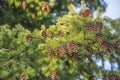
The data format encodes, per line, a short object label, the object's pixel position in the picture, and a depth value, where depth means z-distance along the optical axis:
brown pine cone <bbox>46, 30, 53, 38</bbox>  7.87
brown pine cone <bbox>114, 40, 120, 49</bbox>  7.30
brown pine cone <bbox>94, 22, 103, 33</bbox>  7.23
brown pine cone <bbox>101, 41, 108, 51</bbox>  7.17
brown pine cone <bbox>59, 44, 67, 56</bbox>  6.97
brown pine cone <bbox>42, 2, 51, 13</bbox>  13.10
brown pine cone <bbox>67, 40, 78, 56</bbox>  6.93
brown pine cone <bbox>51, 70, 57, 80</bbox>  7.18
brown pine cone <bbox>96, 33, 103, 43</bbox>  7.17
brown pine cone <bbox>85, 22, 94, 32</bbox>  7.23
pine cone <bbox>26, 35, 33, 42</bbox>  8.00
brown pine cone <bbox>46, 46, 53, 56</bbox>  7.19
